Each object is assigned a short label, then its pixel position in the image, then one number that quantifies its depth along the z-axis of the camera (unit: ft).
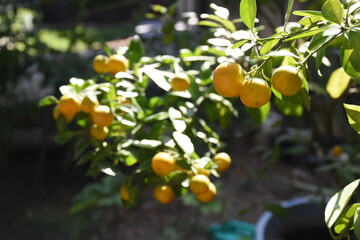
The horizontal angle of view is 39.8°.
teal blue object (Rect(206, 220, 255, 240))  5.18
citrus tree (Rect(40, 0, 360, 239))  1.72
